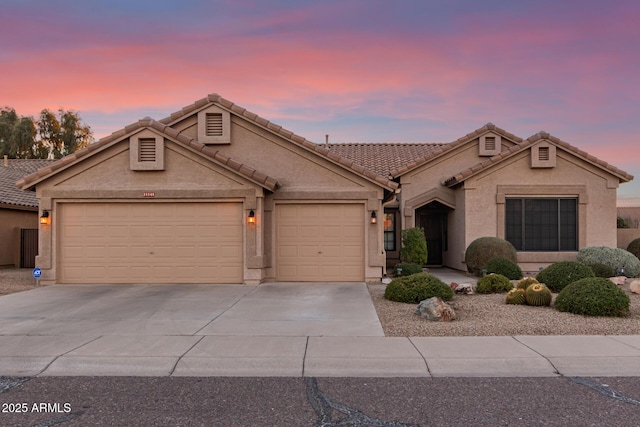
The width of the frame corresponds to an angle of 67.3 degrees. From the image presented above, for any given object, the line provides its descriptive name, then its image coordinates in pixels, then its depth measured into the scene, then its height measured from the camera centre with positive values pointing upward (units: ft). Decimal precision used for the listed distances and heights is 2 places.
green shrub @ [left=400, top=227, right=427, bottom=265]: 56.03 -3.73
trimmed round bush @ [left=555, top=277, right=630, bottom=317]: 30.09 -5.29
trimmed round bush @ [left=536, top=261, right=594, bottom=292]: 39.96 -4.87
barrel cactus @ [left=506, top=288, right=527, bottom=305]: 35.09 -5.97
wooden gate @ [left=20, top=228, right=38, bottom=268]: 67.21 -4.44
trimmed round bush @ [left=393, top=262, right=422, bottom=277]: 51.37 -5.69
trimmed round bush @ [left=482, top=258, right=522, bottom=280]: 48.01 -5.28
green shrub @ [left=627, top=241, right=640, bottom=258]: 59.47 -3.85
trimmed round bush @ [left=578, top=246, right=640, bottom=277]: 50.66 -4.60
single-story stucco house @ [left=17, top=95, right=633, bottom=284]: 45.93 +0.91
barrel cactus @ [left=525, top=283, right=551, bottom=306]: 34.04 -5.65
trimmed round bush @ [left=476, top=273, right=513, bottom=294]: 40.96 -5.88
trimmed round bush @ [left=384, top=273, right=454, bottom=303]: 35.58 -5.48
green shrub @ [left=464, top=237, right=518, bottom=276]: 52.90 -3.94
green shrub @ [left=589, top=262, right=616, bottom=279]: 49.06 -5.57
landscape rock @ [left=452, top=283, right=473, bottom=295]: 40.47 -6.22
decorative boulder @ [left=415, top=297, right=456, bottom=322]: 29.35 -5.87
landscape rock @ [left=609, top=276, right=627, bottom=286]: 45.36 -6.01
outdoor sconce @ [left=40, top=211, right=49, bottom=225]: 45.85 -0.25
